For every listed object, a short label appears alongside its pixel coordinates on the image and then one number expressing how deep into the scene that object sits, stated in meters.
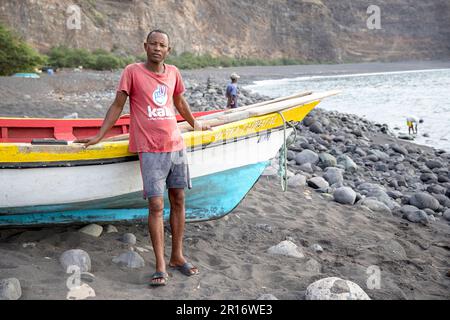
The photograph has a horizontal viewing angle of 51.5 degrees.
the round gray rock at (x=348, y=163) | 7.00
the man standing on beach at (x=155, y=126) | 2.89
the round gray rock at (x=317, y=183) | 5.61
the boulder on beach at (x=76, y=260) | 3.01
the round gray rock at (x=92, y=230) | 3.57
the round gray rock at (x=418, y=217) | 4.82
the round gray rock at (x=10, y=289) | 2.59
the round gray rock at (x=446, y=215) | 5.15
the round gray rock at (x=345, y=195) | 5.16
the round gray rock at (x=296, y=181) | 5.59
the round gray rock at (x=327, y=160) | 7.03
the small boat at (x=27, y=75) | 17.00
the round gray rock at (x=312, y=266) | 3.36
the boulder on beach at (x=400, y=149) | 8.65
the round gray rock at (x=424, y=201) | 5.41
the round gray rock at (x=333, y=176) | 6.12
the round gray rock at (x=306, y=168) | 6.61
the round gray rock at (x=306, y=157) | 7.06
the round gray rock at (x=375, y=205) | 5.06
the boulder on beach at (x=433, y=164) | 7.75
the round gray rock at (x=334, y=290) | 2.71
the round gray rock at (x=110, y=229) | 3.70
